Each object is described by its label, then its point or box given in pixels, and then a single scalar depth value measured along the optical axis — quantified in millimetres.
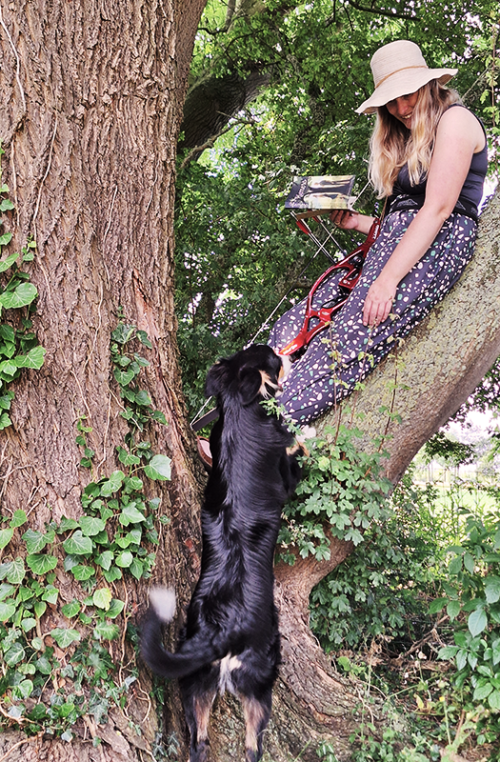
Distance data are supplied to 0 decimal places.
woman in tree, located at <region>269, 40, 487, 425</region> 2422
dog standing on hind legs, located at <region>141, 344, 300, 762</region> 2061
